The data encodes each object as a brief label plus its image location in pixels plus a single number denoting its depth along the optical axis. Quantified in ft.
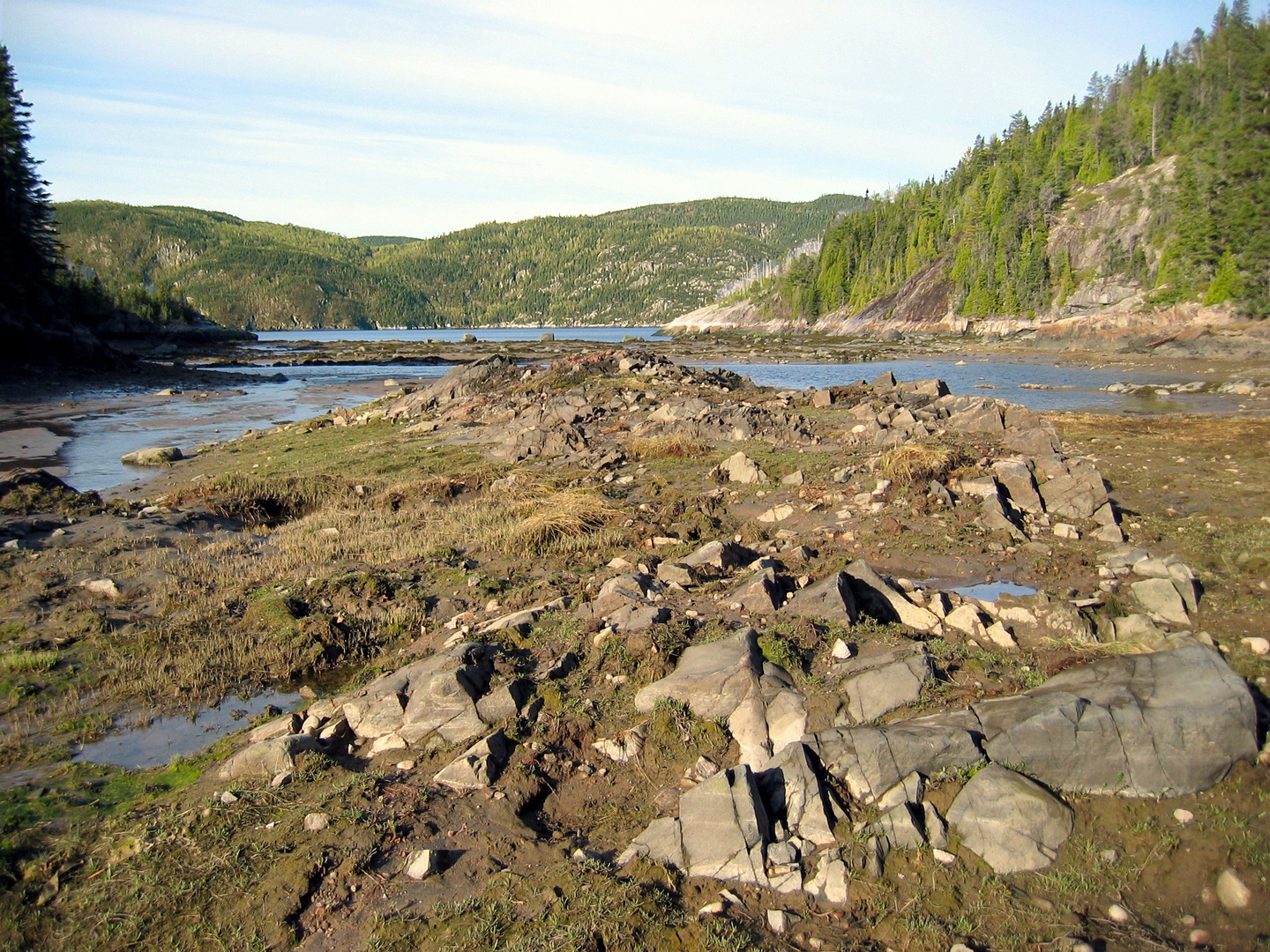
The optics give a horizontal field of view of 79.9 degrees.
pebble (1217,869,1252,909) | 16.02
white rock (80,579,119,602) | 37.37
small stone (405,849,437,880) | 17.57
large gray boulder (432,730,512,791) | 20.74
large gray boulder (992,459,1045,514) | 45.21
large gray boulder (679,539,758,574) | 35.55
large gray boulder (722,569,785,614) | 29.96
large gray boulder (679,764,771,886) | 17.57
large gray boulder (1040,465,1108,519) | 44.19
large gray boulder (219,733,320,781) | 21.95
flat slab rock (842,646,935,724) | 22.95
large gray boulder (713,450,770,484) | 54.70
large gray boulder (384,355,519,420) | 105.81
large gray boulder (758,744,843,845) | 18.43
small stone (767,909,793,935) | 15.88
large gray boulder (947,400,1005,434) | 64.95
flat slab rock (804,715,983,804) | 19.63
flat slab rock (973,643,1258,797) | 19.13
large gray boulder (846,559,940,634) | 29.43
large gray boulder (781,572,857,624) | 28.58
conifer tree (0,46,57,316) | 176.45
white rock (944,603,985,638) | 28.43
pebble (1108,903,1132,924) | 15.85
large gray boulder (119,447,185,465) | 81.30
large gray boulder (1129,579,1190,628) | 30.60
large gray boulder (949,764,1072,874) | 17.52
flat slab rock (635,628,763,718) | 23.66
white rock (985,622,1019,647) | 27.73
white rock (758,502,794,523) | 46.14
